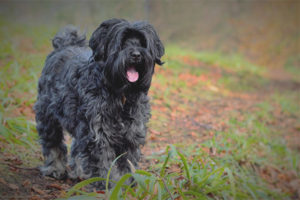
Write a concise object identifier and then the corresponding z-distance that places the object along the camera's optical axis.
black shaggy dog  2.94
